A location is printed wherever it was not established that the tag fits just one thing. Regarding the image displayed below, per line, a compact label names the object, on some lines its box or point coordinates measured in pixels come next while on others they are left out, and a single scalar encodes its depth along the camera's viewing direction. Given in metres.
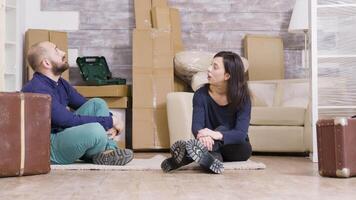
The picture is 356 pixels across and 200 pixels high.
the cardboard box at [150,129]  4.52
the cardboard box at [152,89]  4.56
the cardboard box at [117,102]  4.61
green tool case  4.59
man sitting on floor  2.80
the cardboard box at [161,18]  4.63
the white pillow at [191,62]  4.52
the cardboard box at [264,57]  4.83
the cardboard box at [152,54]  4.57
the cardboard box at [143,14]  4.73
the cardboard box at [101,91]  4.53
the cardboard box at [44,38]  4.58
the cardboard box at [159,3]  4.82
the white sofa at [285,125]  3.97
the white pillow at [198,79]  4.48
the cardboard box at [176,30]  4.75
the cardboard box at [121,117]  4.67
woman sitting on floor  2.78
